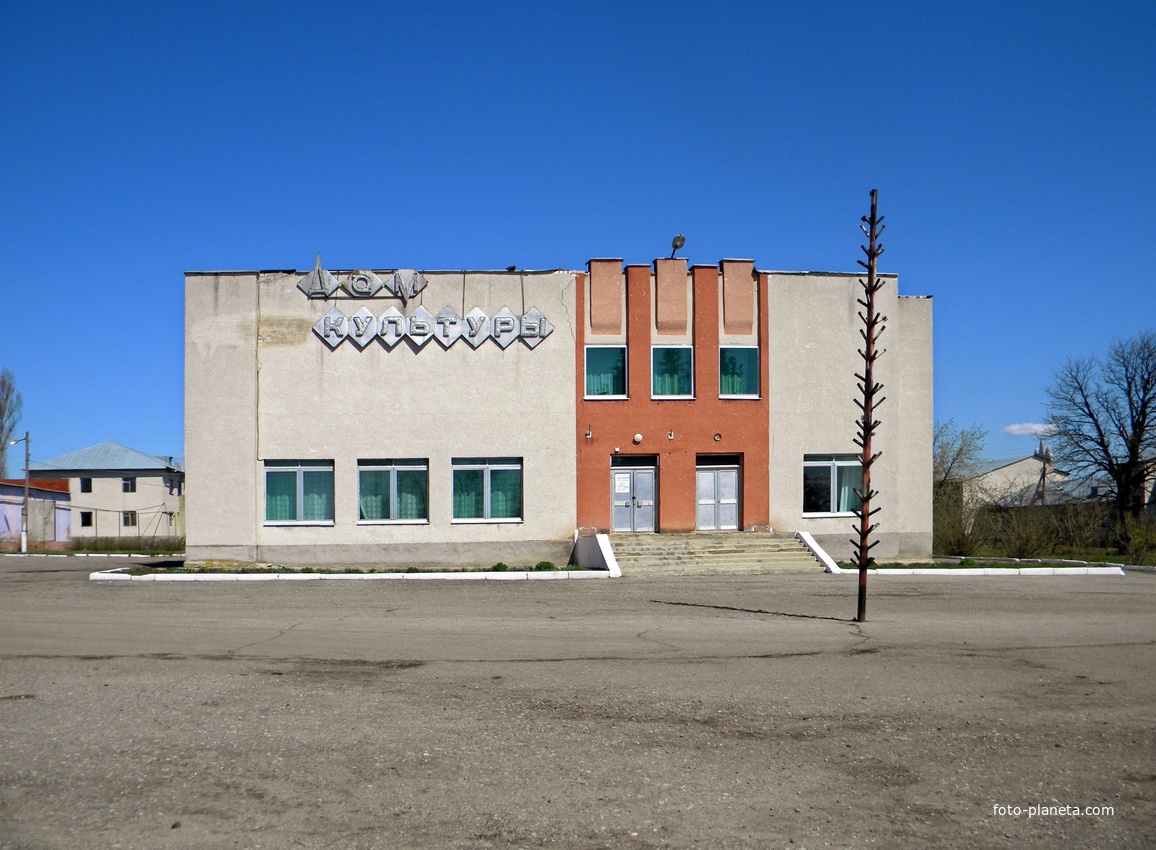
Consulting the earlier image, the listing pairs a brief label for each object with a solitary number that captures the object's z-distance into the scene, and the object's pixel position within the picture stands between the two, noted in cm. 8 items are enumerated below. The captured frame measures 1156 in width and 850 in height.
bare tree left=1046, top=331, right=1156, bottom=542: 4741
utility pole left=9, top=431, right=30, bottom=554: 4569
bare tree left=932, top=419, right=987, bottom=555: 3028
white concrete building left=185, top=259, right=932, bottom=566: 2498
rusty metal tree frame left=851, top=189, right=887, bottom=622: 1411
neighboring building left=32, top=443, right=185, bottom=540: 6556
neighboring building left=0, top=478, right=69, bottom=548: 5903
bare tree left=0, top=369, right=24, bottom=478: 6875
